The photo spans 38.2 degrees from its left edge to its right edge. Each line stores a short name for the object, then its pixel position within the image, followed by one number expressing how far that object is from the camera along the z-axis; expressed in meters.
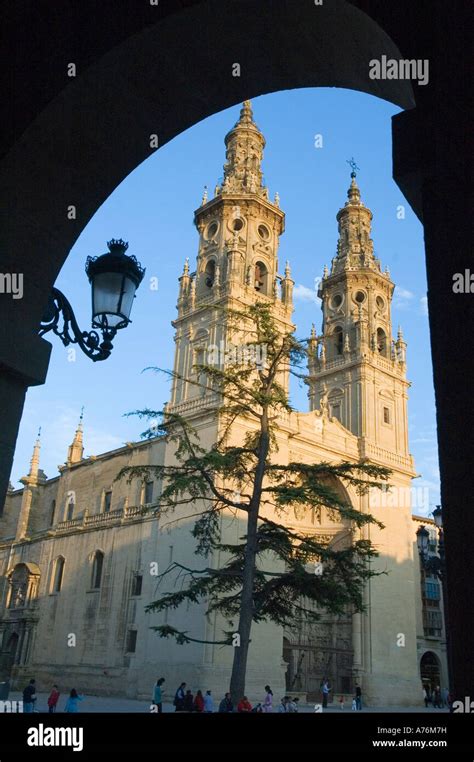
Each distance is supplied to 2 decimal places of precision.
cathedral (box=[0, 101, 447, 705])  32.88
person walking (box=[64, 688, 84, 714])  17.67
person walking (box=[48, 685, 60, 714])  18.84
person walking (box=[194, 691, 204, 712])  19.12
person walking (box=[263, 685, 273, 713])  19.50
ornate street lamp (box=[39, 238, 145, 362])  4.89
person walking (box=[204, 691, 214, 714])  19.73
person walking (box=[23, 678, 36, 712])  18.03
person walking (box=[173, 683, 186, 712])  19.84
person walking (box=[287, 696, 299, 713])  19.27
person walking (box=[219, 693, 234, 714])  15.83
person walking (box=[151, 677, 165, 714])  19.95
